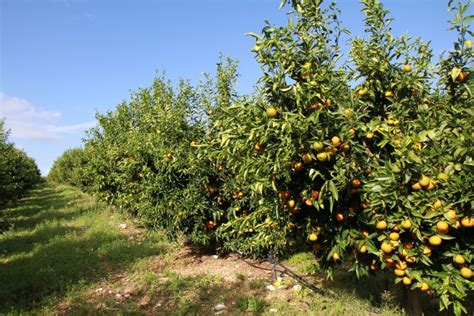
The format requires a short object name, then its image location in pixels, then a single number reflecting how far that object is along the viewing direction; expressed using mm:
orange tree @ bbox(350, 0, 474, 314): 2783
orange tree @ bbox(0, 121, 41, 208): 9109
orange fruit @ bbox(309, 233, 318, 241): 3410
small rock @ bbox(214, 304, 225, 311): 5077
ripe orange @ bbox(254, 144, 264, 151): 3229
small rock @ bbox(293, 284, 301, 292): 5386
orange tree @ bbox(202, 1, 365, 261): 2957
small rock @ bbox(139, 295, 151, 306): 5547
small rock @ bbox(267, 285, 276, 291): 5612
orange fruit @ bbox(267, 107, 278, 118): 3086
